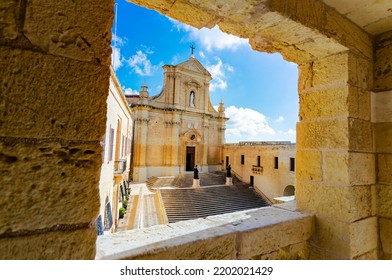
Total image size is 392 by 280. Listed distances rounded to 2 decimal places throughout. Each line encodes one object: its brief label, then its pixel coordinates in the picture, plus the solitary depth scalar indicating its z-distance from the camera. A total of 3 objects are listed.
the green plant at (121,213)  9.74
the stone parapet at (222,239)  1.07
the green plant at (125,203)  10.86
